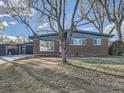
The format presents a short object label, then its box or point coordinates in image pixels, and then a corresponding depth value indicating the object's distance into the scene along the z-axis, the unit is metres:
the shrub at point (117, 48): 15.23
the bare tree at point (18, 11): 9.96
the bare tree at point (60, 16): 8.08
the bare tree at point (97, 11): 17.41
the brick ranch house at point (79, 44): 15.93
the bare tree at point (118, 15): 13.41
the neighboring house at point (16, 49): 23.68
